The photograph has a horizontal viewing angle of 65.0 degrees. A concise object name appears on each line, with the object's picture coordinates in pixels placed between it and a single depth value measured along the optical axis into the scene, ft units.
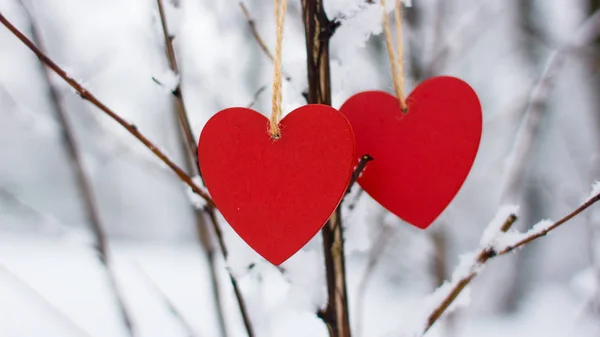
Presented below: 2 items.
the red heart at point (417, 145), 1.43
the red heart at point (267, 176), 1.24
